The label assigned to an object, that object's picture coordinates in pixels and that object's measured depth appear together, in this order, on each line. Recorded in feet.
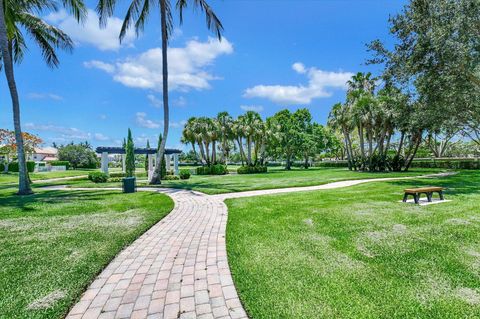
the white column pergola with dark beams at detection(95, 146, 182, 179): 84.53
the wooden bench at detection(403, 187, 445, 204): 27.96
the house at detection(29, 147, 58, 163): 274.13
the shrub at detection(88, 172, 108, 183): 68.03
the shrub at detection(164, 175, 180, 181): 73.41
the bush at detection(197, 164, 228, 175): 102.63
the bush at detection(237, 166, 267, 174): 105.40
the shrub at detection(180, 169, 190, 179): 74.90
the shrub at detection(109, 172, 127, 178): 86.45
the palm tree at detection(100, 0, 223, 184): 50.44
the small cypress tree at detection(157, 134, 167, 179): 76.59
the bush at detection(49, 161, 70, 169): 181.08
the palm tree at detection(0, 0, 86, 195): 39.91
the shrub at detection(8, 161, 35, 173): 134.96
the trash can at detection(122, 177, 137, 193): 42.76
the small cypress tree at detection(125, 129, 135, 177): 55.42
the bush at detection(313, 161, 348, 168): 151.69
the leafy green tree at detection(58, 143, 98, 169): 197.47
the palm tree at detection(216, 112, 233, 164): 115.44
